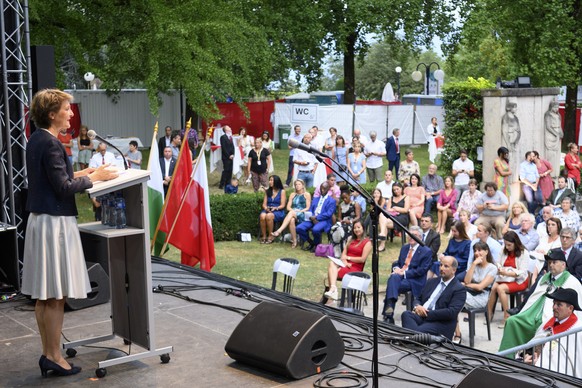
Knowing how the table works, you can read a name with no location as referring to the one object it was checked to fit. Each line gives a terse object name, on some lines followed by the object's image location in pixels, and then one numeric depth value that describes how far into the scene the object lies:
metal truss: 8.24
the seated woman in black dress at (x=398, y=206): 15.27
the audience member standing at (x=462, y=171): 17.22
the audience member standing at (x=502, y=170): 16.80
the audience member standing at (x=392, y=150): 22.66
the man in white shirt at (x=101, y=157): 16.44
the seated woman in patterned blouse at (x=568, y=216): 12.91
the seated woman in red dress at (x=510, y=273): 10.51
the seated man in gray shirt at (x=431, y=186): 16.42
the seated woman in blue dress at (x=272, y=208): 15.57
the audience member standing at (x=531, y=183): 16.47
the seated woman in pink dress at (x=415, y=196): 15.40
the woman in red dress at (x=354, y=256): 11.09
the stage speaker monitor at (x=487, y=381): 4.97
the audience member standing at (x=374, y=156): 20.73
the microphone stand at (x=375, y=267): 5.11
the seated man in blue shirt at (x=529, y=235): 11.91
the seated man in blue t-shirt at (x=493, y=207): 14.59
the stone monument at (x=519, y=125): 17.77
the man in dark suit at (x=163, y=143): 19.52
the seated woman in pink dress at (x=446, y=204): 16.14
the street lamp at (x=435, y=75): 36.44
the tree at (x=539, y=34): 25.66
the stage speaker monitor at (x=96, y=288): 8.05
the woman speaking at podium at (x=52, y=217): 5.65
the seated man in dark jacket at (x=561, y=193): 15.15
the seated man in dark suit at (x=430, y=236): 11.77
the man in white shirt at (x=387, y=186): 16.06
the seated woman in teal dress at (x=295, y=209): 15.34
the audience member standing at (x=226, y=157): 21.05
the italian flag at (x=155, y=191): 12.25
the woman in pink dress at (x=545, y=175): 16.73
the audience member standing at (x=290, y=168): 21.11
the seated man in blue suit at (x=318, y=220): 14.88
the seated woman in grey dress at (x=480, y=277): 10.12
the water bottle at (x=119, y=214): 6.04
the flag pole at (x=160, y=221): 11.70
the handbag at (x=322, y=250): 14.38
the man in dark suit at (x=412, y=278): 10.39
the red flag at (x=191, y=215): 11.59
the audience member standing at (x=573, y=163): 17.86
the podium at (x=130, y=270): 5.91
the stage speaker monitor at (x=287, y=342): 6.07
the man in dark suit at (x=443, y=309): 8.71
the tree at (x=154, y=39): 15.03
